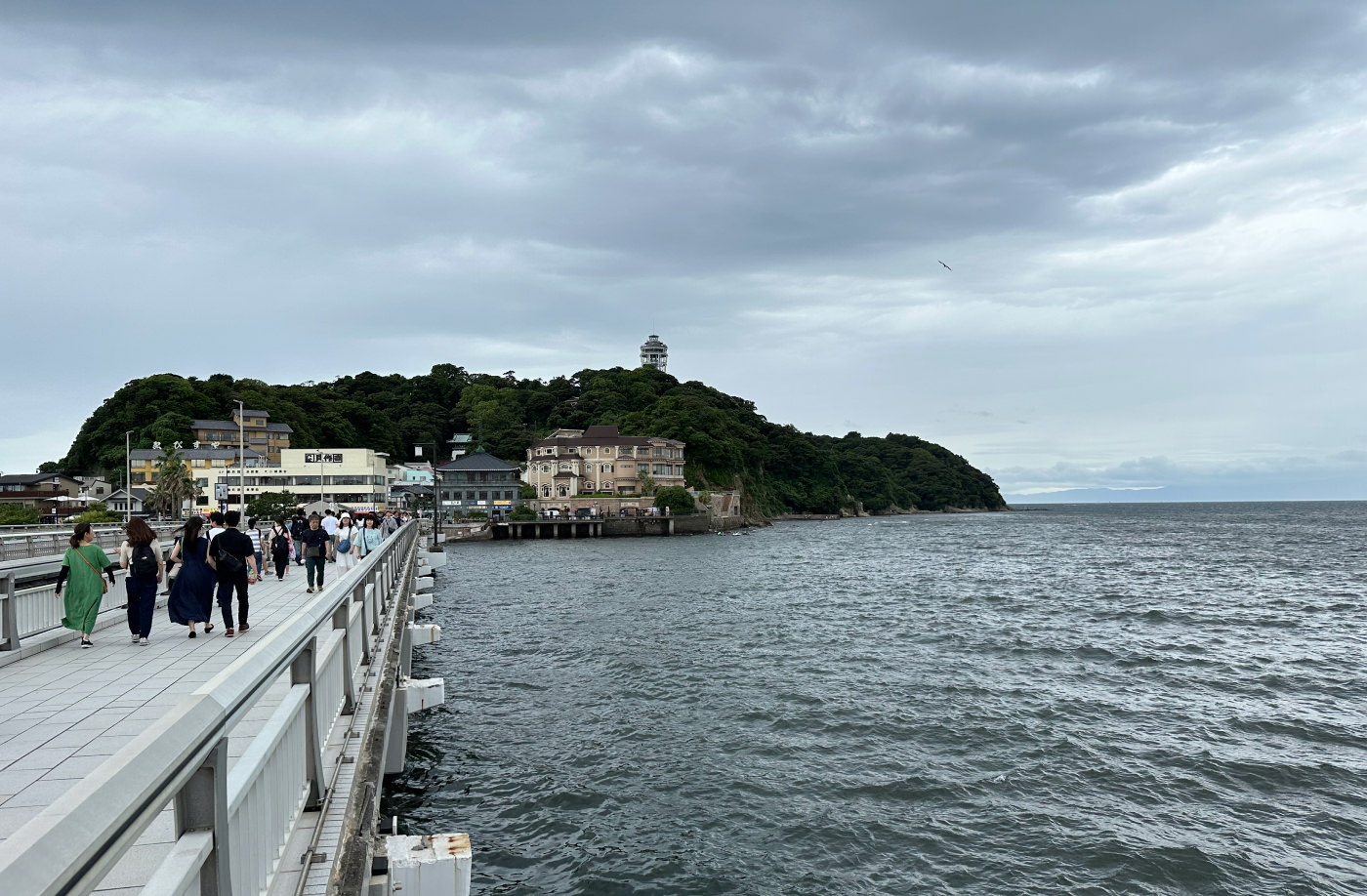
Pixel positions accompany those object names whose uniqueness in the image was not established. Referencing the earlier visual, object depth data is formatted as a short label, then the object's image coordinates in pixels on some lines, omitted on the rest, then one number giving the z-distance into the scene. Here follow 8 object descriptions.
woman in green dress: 10.27
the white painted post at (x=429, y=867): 6.22
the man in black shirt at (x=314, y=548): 16.67
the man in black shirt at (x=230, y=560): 10.91
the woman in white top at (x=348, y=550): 20.81
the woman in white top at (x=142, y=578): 10.38
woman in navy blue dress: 10.70
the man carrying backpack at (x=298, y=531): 23.30
